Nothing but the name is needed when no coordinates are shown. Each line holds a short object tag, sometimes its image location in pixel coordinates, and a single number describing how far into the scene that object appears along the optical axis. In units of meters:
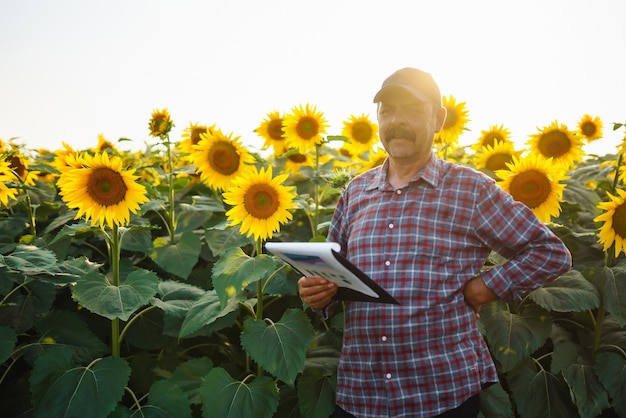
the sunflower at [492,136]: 4.60
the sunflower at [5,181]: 3.12
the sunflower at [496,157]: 3.99
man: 2.14
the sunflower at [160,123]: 3.86
